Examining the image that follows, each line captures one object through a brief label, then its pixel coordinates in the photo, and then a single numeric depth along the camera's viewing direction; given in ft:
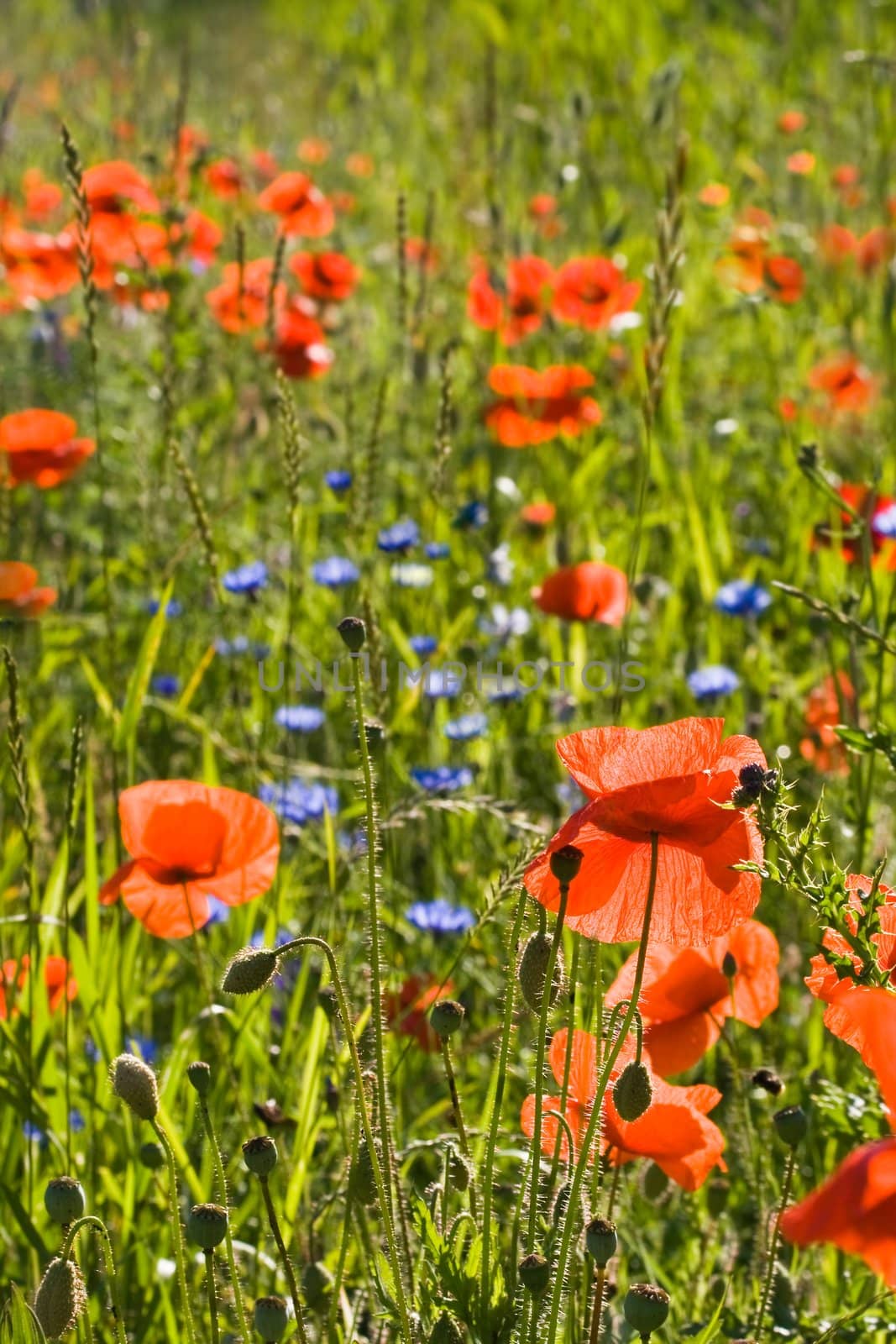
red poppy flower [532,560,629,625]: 8.11
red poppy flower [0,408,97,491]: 8.68
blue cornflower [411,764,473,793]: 7.83
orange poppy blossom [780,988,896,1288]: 4.27
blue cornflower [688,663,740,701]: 8.17
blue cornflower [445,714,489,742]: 8.03
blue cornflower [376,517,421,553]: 8.39
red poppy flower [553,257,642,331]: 10.31
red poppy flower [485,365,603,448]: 9.12
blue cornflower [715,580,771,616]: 8.49
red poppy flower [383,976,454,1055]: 7.24
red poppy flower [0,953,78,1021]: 7.29
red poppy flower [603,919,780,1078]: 6.84
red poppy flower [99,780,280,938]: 6.97
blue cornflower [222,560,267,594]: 8.55
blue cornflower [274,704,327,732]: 8.14
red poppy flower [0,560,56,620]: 8.12
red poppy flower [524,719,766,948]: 6.36
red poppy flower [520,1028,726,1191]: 6.63
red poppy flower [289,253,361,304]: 10.66
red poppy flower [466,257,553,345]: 9.99
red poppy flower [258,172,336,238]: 10.49
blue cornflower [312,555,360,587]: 8.78
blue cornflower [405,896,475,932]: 7.62
